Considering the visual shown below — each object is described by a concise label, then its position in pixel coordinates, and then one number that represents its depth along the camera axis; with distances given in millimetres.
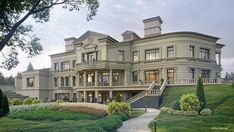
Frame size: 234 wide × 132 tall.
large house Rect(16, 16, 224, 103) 25466
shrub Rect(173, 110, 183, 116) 15905
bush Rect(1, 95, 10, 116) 16925
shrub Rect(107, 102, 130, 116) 16131
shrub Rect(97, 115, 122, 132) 10786
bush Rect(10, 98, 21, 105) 26067
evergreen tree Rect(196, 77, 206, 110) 16393
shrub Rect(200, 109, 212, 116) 15437
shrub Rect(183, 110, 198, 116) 15552
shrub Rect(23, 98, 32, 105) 25291
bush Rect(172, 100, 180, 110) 16926
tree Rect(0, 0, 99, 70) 10555
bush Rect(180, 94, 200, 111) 15870
